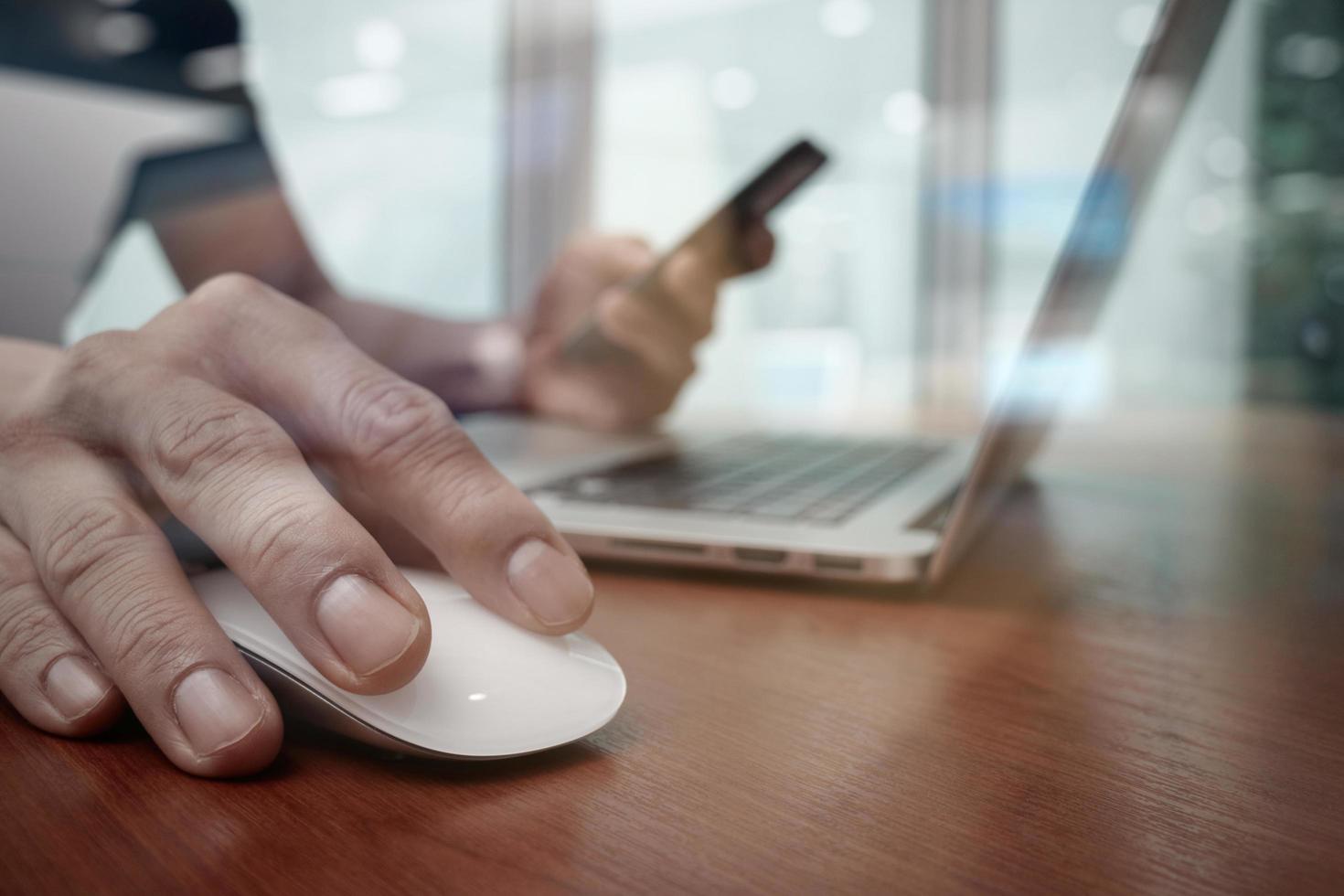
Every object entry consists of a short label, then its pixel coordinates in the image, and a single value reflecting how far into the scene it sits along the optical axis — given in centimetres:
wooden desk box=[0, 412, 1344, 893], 19
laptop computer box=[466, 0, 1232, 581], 40
